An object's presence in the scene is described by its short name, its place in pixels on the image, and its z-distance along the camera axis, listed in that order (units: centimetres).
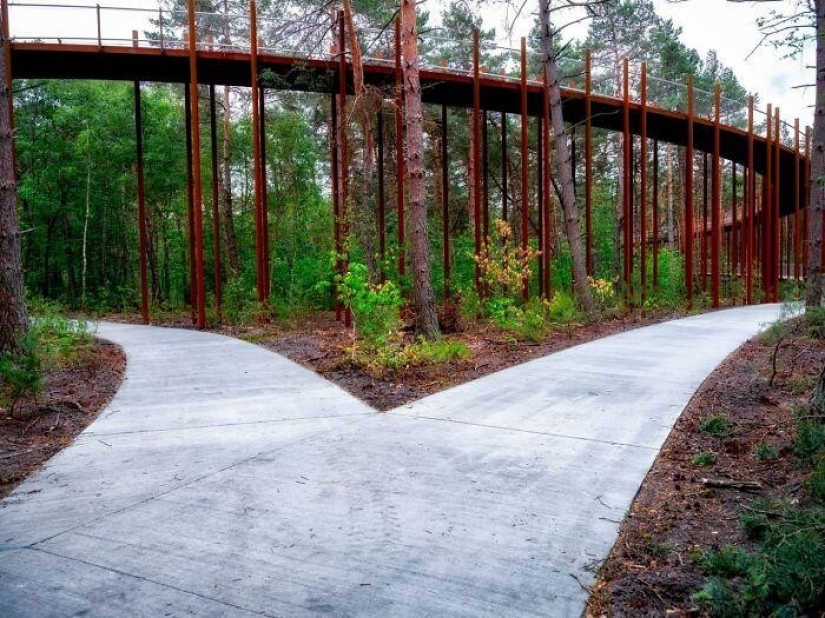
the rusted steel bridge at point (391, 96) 1153
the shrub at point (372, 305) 777
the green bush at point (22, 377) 519
